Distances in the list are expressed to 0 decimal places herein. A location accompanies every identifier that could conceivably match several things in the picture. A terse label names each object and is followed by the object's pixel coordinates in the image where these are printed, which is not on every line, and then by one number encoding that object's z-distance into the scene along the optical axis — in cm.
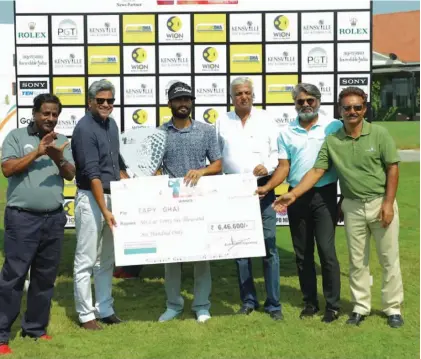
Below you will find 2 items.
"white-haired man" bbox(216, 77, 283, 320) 581
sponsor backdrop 734
